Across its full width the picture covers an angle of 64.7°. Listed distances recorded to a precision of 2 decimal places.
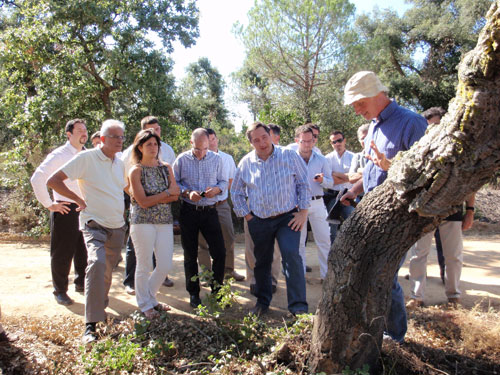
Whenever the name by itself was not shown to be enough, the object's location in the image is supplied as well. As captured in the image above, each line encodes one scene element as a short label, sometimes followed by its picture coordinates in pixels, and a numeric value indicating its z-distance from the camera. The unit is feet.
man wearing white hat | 10.56
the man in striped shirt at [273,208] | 13.64
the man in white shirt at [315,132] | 18.86
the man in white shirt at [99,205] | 12.37
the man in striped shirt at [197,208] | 15.64
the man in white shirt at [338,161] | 19.78
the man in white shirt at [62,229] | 15.66
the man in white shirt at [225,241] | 17.91
